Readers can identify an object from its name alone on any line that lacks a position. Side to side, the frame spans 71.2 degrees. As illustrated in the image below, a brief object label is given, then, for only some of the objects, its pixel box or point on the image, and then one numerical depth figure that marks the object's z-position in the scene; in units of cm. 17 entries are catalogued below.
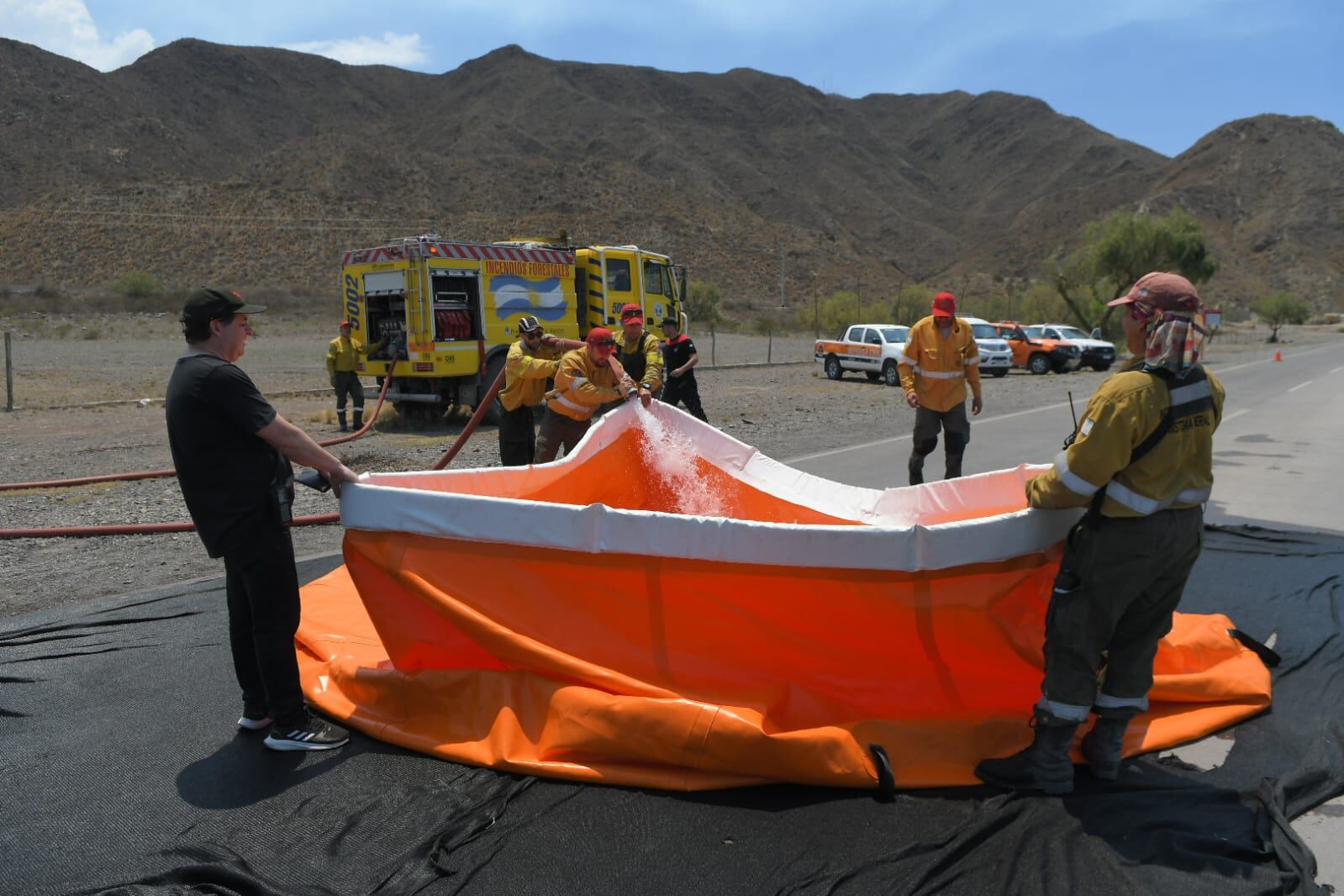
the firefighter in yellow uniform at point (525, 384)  691
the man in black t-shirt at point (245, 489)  341
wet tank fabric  329
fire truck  1392
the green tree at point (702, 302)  5034
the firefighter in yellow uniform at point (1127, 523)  305
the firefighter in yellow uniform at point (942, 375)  727
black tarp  279
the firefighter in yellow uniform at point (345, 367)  1400
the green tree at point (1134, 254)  4797
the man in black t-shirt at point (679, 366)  1190
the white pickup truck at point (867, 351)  2380
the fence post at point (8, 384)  1584
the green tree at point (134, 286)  4747
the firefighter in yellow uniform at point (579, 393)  642
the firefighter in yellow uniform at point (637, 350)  760
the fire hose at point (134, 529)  706
